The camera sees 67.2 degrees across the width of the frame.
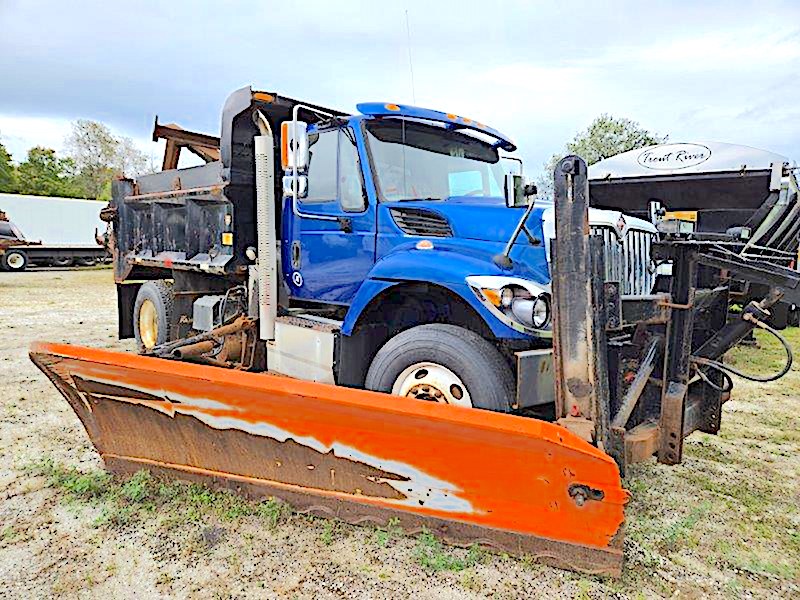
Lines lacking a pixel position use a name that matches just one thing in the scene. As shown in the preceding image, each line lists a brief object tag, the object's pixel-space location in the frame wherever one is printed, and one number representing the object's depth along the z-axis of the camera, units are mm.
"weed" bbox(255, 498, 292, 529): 3086
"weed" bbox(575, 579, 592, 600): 2484
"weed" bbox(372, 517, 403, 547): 2812
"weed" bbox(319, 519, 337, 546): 2910
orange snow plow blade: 2379
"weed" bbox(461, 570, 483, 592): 2543
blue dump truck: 2521
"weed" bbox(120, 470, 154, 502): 3306
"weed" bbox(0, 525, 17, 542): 2926
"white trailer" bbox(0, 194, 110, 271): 23656
